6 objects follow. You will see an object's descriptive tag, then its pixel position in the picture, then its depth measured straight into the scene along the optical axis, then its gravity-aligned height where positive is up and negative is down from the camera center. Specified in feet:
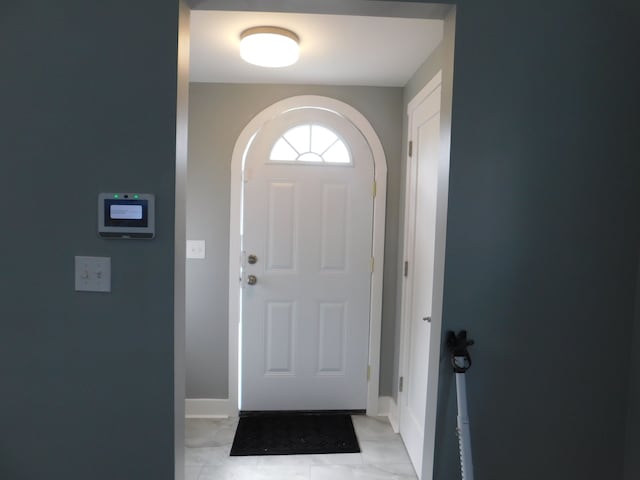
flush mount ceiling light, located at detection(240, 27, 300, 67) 5.92 +2.79
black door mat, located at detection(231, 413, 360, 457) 7.54 -4.44
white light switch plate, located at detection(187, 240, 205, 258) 8.52 -0.66
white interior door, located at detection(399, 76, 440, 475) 6.59 -0.71
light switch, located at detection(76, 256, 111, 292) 3.97 -0.58
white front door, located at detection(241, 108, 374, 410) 8.57 -0.93
